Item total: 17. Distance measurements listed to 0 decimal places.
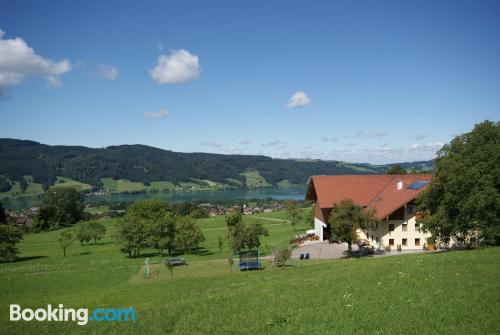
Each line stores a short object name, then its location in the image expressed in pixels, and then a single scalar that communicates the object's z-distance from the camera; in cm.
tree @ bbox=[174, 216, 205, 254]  4609
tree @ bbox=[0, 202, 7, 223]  8156
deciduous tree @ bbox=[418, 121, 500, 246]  2538
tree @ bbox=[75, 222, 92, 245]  6044
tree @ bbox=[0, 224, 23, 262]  4691
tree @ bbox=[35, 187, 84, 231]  9450
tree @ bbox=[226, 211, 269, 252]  3734
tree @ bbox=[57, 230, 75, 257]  5231
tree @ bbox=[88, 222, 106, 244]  6209
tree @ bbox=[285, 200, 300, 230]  6257
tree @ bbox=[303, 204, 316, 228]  6034
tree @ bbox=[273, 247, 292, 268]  3019
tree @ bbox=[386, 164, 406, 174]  6906
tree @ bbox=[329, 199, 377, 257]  3288
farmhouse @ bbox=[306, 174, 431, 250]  3869
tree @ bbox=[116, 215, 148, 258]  4747
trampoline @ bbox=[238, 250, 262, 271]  3105
